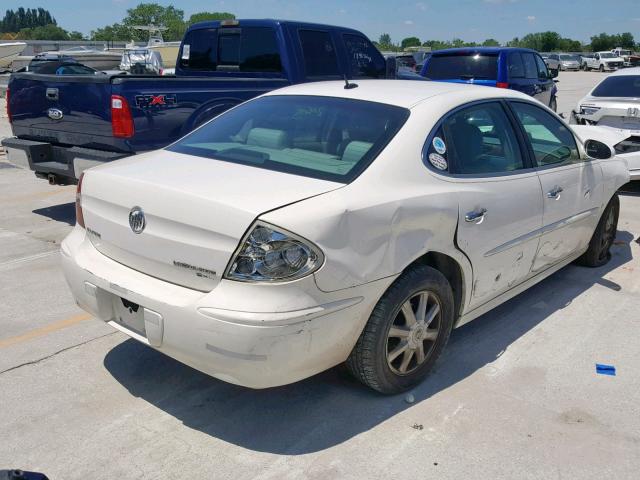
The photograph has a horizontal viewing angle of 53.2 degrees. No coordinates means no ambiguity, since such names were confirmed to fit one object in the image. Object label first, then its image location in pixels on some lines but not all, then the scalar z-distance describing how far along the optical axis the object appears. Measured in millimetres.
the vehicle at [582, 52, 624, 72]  51344
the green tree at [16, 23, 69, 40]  114600
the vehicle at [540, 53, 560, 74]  51125
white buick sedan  2695
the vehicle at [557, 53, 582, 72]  52969
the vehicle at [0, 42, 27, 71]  28453
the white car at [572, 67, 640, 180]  7914
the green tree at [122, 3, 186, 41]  112162
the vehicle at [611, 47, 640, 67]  49031
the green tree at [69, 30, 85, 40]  120625
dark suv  11164
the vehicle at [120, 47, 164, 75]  20297
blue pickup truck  5645
